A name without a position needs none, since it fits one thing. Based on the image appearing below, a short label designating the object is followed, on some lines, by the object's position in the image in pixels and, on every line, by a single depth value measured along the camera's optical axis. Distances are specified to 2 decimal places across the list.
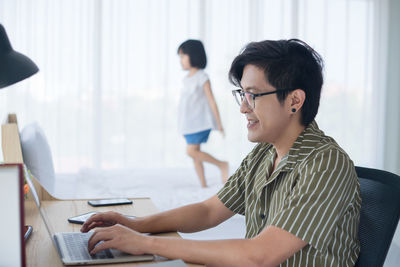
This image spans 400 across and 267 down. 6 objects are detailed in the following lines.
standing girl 3.80
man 0.93
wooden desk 0.93
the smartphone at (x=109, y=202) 1.40
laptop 0.89
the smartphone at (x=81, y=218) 1.20
